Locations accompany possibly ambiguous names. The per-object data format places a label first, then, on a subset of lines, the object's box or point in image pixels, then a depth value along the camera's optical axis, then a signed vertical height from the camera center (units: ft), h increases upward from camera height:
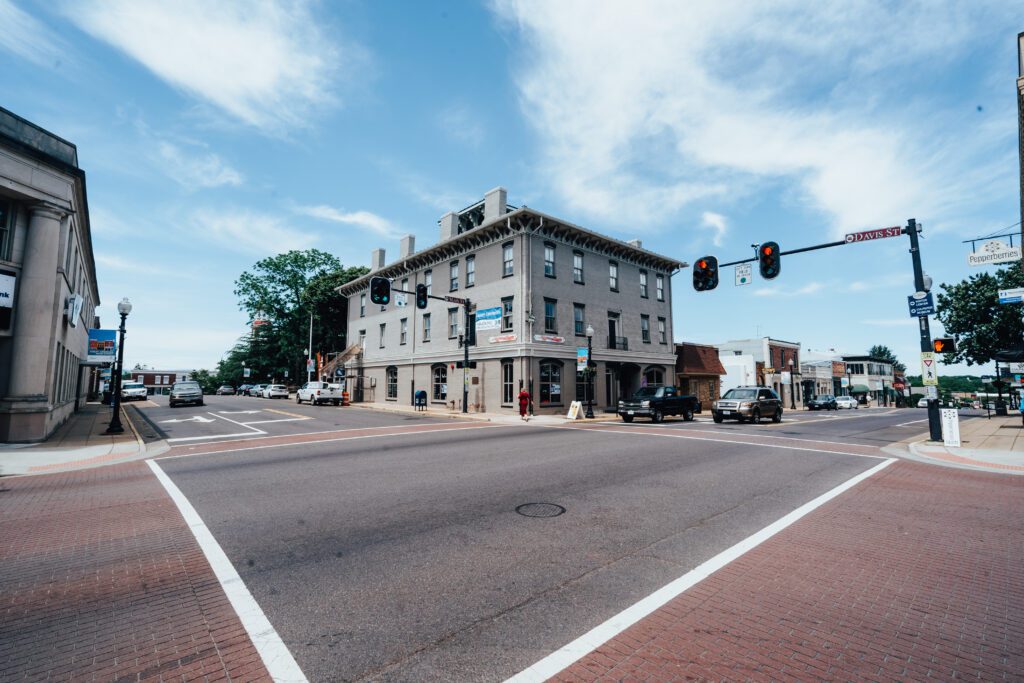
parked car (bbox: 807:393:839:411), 159.12 -7.31
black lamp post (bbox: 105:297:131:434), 51.93 +1.44
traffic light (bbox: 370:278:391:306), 59.88 +11.92
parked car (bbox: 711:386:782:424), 74.28 -3.66
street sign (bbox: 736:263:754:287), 52.70 +12.26
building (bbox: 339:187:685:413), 90.48 +15.00
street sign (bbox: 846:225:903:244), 46.80 +14.57
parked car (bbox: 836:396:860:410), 176.55 -7.79
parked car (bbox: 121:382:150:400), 140.15 -1.84
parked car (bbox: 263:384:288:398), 173.17 -2.55
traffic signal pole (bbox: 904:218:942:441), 47.93 +5.16
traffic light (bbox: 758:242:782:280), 48.60 +12.59
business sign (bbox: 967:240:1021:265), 44.55 +12.05
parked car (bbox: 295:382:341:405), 122.42 -2.30
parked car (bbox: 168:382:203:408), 109.60 -2.00
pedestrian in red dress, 81.66 -3.16
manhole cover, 20.70 -5.67
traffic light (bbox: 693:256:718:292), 52.29 +12.21
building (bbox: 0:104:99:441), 44.91 +11.85
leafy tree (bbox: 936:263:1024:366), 115.55 +16.56
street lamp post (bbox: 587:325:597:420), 83.05 +2.51
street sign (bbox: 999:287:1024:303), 50.07 +9.12
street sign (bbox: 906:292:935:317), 48.24 +8.02
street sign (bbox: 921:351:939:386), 47.65 +1.09
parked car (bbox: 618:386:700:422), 75.36 -3.51
